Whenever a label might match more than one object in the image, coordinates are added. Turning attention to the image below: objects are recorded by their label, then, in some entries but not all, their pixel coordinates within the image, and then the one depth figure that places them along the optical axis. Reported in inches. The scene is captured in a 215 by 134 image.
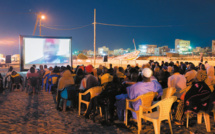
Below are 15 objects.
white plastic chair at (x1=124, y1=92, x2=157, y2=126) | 146.3
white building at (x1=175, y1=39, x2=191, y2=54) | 4199.3
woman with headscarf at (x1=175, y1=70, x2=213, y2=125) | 149.9
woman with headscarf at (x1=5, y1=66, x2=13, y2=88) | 343.0
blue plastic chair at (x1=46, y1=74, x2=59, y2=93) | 317.4
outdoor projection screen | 639.8
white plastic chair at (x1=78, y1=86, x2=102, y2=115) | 184.3
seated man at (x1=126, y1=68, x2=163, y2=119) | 148.2
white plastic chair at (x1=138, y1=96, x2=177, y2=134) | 133.6
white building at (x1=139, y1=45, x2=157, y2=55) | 4539.4
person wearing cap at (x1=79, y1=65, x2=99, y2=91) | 201.5
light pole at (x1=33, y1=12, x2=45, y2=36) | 924.0
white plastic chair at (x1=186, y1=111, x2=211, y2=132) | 157.4
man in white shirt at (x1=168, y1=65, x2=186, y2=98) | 203.2
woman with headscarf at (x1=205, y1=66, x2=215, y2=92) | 257.2
